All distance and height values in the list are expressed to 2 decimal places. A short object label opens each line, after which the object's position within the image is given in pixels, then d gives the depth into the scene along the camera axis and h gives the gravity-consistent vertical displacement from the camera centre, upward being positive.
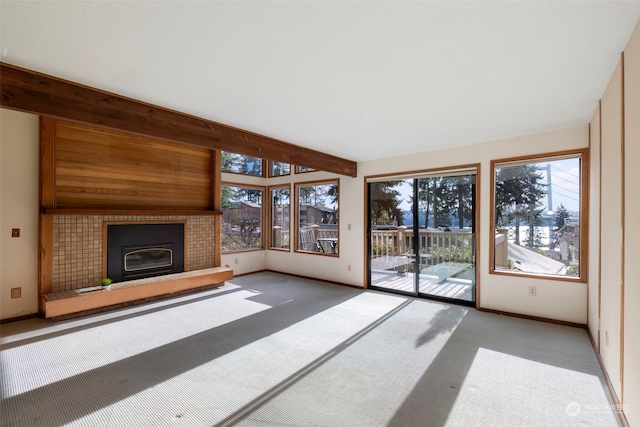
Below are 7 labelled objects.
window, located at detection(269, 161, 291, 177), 6.43 +0.96
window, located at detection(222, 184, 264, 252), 6.09 -0.12
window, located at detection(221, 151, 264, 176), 6.06 +1.02
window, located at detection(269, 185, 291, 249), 6.49 -0.08
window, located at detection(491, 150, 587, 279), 3.45 -0.02
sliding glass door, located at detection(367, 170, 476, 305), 4.24 -0.35
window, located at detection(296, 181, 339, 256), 5.75 -0.09
